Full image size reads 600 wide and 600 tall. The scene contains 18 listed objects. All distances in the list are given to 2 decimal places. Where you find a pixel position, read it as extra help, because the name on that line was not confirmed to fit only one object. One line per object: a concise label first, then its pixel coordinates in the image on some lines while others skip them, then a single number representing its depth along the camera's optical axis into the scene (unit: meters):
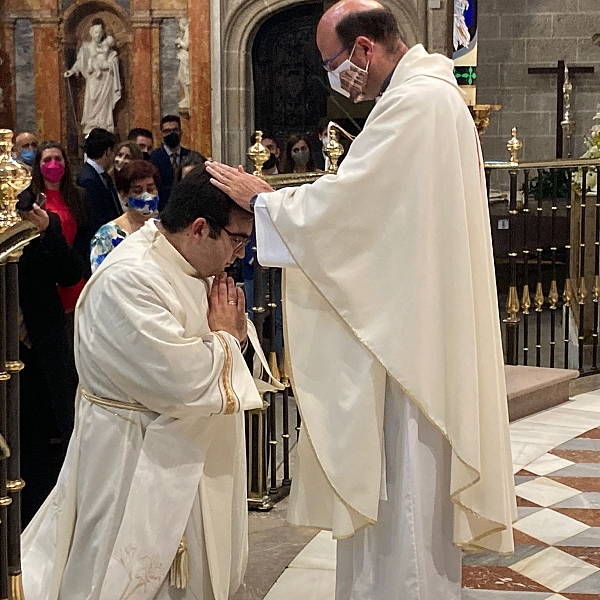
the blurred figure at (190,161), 6.06
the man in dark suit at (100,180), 6.11
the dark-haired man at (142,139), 8.73
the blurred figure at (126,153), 6.49
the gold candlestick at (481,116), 5.59
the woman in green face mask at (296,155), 8.25
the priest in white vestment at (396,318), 2.79
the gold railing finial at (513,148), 5.98
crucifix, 13.09
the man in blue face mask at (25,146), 8.23
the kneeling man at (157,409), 2.75
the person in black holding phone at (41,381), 3.77
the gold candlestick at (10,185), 2.34
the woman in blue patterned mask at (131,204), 4.29
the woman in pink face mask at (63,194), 5.23
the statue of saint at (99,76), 13.11
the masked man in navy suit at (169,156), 9.45
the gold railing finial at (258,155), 4.14
